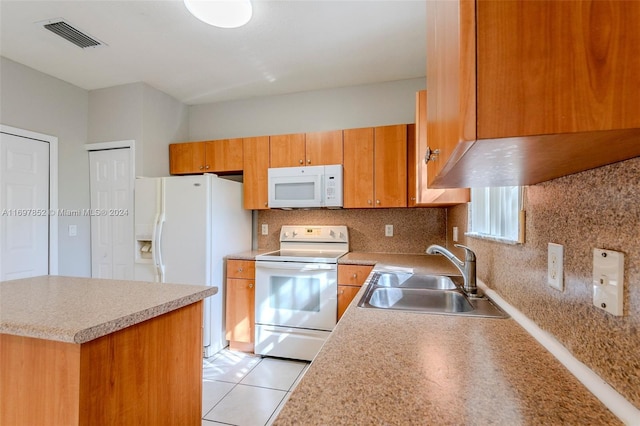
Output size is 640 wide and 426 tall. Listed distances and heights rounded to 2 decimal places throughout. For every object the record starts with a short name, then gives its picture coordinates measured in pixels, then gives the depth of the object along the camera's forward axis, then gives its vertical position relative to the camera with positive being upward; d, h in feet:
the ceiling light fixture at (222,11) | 5.31 +3.68
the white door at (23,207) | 7.97 +0.11
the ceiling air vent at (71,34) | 6.76 +4.24
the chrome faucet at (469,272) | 4.42 -0.90
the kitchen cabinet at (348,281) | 7.71 -1.79
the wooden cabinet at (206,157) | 9.77 +1.84
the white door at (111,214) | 9.61 -0.09
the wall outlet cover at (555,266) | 2.40 -0.45
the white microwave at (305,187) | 8.68 +0.75
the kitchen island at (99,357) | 2.83 -1.55
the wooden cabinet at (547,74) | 1.14 +0.55
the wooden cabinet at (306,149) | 8.87 +1.90
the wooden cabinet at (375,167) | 8.39 +1.29
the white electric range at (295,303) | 7.90 -2.47
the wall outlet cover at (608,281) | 1.72 -0.41
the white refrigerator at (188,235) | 8.43 -0.67
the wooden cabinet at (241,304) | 8.67 -2.70
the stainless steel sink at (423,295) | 3.89 -1.29
